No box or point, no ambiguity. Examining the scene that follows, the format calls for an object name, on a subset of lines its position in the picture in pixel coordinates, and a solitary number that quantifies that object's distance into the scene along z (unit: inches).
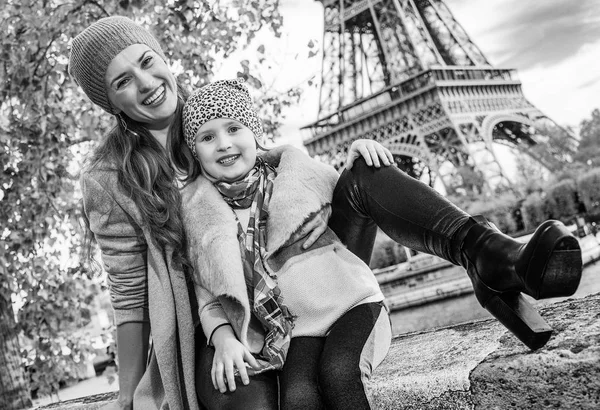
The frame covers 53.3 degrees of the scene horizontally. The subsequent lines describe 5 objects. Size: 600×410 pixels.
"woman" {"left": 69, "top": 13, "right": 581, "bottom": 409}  56.2
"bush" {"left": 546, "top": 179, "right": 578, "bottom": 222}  906.7
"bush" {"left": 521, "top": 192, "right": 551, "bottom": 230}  932.6
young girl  62.5
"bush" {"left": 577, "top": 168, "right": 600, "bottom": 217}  871.1
